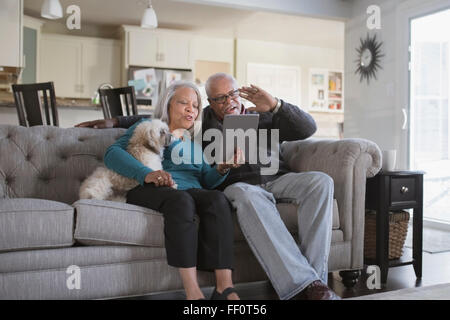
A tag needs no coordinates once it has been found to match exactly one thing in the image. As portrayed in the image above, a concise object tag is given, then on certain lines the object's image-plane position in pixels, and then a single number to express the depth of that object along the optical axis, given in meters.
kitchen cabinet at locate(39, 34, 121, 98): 6.84
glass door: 4.17
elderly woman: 1.52
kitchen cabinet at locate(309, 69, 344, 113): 8.52
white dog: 1.76
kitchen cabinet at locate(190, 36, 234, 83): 7.46
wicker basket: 2.27
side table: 2.13
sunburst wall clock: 4.83
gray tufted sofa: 1.50
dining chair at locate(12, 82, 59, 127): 3.33
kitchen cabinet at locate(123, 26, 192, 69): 6.91
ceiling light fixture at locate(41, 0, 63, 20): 4.23
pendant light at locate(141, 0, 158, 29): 4.64
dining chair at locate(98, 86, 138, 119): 3.50
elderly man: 1.60
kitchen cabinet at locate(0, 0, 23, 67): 5.08
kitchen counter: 4.43
